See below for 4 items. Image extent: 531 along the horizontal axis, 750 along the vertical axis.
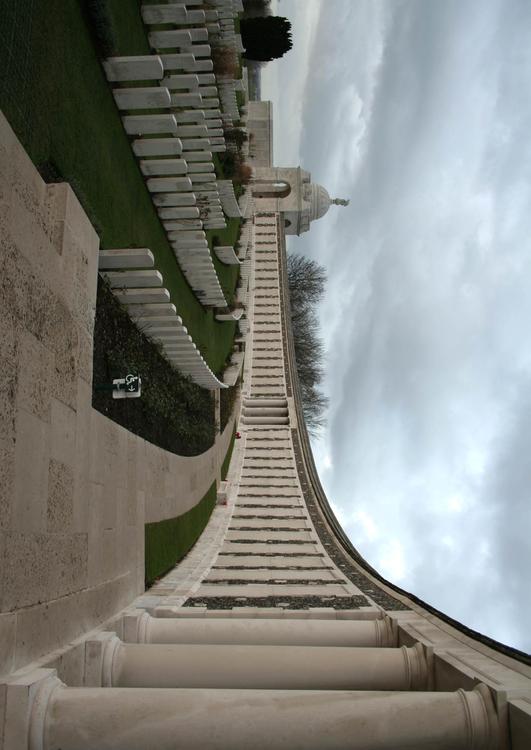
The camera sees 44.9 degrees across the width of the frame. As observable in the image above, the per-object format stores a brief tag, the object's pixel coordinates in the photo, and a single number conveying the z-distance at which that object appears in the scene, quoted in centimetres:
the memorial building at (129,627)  703
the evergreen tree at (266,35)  3600
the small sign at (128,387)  1076
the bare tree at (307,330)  5841
